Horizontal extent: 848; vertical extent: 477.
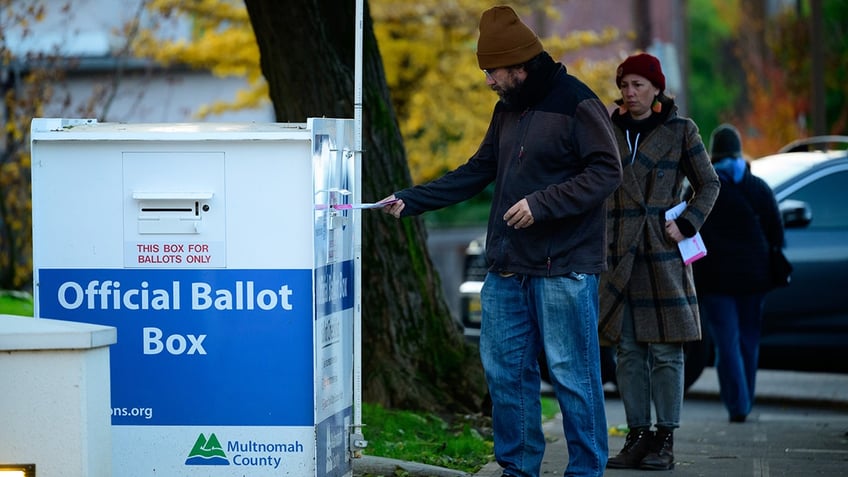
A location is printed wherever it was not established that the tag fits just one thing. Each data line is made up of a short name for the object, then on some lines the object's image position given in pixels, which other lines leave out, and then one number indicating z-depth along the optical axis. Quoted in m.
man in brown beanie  11.22
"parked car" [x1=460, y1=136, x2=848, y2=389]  20.33
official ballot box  10.39
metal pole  11.20
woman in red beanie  13.80
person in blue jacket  18.03
